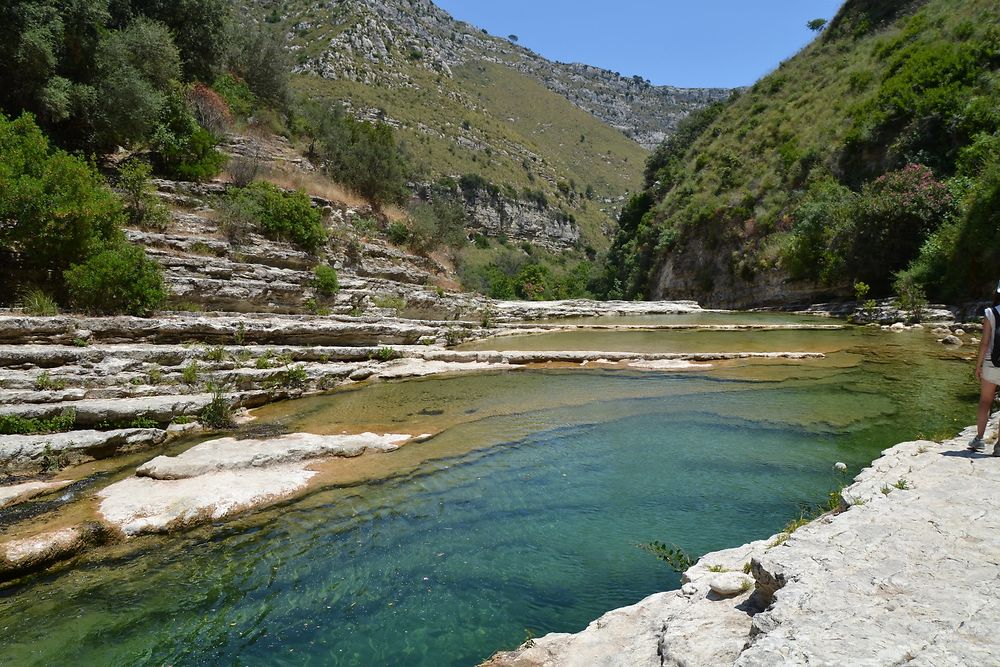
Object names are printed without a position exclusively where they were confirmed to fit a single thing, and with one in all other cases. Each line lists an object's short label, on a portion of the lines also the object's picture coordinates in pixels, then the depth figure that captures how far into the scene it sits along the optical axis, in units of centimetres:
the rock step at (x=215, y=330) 1106
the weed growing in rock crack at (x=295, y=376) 1302
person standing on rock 562
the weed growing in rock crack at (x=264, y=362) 1309
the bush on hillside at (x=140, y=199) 1777
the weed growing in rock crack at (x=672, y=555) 512
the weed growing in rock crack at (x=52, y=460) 771
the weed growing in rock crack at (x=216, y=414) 1018
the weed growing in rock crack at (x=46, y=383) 964
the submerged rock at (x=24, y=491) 659
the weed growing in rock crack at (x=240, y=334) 1442
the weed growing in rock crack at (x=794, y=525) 454
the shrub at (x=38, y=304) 1182
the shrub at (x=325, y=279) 2069
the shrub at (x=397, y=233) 3275
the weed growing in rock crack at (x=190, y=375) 1158
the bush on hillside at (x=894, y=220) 2448
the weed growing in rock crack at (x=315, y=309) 1988
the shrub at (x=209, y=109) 2617
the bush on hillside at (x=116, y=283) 1270
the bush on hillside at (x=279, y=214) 2195
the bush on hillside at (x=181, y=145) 2230
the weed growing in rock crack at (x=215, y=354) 1264
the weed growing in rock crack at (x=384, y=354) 1647
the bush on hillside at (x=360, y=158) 3419
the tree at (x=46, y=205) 1220
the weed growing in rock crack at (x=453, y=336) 2092
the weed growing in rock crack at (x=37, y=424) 842
